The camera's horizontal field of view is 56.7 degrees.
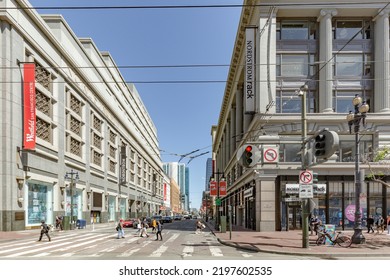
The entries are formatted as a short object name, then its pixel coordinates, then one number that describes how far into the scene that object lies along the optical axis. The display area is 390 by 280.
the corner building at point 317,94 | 31.52
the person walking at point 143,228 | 28.92
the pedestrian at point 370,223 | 29.06
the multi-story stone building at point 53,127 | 33.34
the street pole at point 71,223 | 39.34
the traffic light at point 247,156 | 14.79
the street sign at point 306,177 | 18.32
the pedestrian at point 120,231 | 27.06
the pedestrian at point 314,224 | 25.71
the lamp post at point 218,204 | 38.00
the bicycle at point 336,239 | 19.17
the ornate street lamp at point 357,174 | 19.97
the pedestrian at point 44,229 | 24.35
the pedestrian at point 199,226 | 34.34
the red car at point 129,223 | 47.26
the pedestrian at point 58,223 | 37.50
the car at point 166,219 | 63.03
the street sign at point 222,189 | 34.19
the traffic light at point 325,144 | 13.87
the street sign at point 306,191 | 18.12
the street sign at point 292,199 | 31.75
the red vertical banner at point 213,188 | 44.15
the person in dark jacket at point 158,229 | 25.31
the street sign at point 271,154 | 30.62
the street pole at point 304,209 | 18.17
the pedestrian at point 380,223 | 28.52
